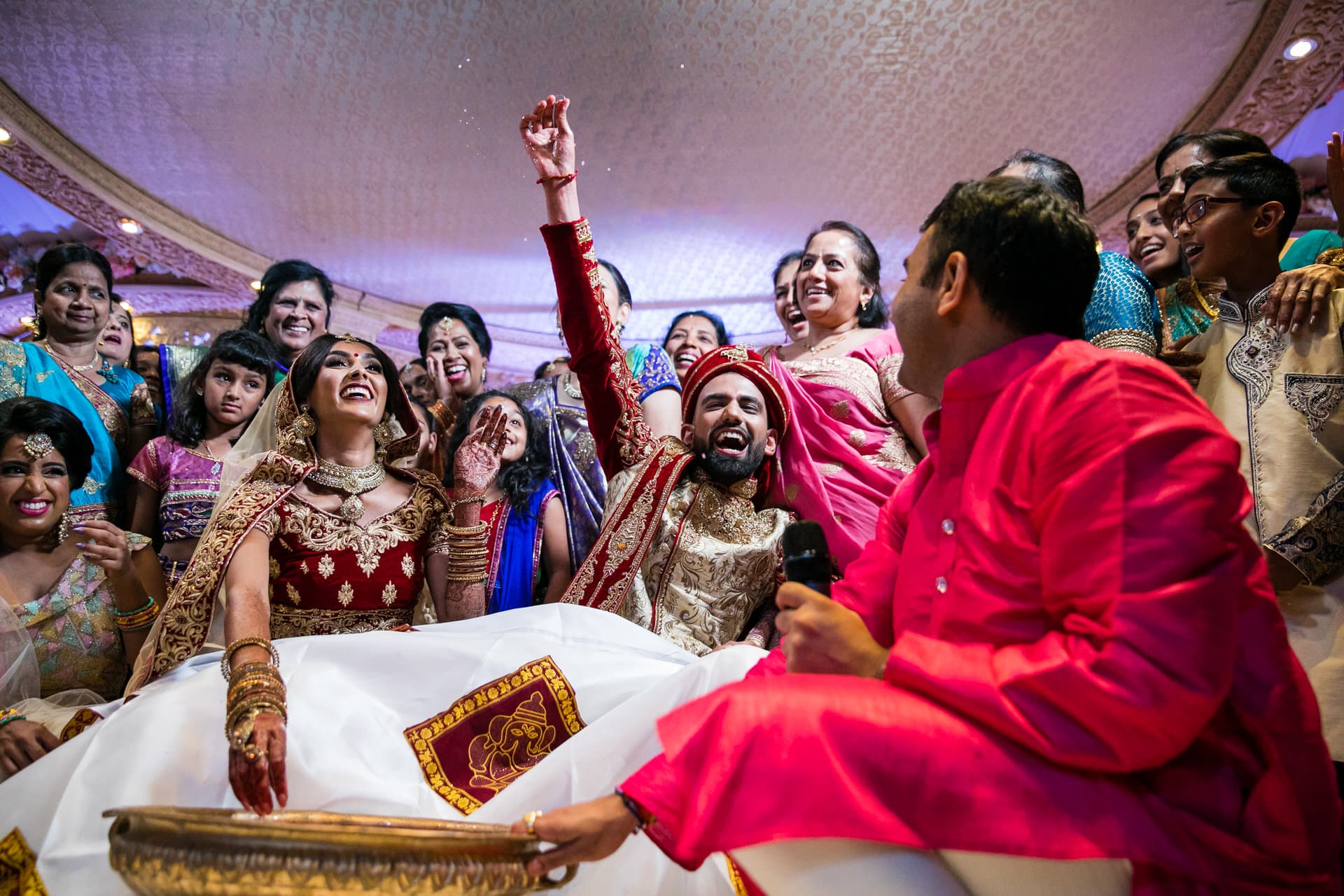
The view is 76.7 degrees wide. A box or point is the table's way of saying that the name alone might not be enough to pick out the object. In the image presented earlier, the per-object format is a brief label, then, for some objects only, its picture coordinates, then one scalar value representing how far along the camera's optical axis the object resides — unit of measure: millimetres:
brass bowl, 926
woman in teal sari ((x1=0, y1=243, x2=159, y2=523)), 3371
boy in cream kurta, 1821
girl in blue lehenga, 2939
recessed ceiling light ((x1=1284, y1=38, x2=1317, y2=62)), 5156
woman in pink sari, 2684
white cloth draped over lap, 1531
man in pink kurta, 917
